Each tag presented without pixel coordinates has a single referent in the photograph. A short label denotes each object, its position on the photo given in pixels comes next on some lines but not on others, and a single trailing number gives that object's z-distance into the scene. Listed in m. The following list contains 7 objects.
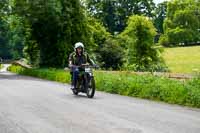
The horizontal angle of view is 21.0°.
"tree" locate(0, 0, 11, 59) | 124.90
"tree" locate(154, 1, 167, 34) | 135.01
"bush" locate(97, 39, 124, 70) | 56.22
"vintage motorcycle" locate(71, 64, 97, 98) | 17.98
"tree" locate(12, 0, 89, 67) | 43.97
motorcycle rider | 18.75
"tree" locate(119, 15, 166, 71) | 52.38
